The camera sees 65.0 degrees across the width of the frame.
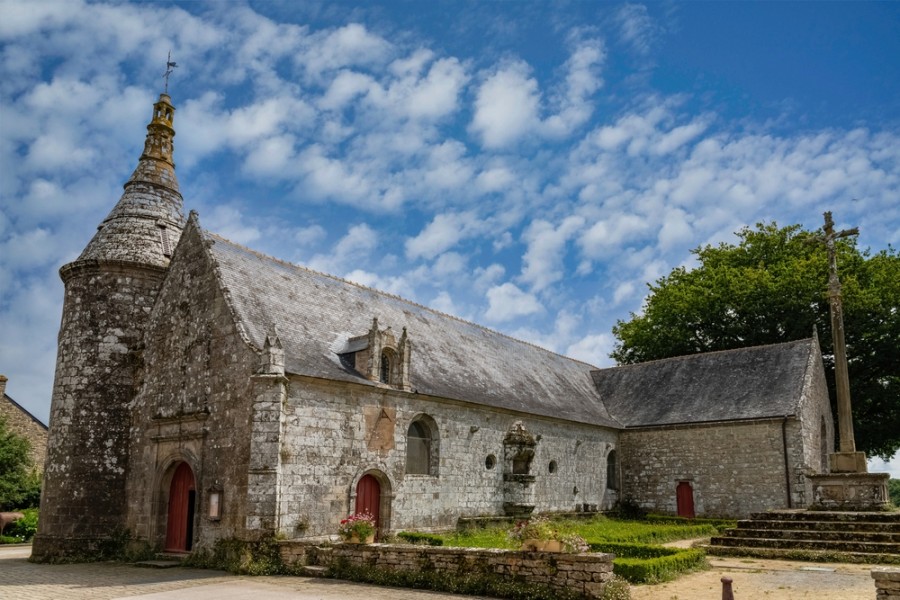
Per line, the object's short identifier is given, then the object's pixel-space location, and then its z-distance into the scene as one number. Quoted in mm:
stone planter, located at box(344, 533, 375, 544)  13947
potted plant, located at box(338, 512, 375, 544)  13938
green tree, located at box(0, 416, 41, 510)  25422
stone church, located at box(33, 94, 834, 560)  16047
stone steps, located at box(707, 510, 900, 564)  15609
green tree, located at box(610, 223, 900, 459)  30875
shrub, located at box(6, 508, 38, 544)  24516
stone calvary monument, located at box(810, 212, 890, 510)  17578
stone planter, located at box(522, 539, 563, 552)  11312
